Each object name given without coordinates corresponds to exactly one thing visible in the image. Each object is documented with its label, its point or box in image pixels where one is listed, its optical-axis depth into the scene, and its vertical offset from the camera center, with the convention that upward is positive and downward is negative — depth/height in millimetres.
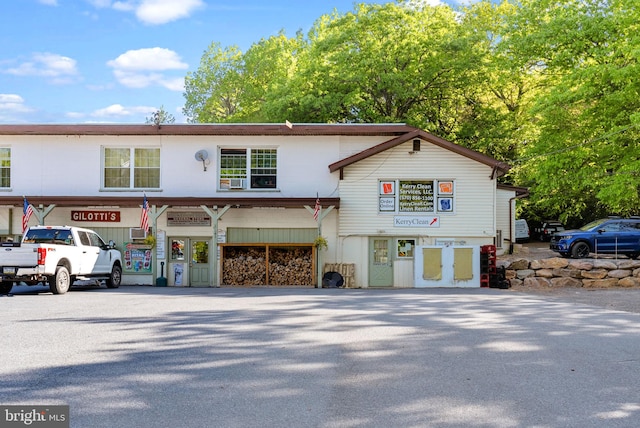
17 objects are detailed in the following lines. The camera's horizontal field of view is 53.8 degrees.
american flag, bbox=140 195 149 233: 23500 +980
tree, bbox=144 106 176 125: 70950 +14476
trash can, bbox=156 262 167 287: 24859 -1504
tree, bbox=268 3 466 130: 37344 +10341
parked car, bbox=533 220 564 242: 48156 +1179
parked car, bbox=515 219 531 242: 45312 +1038
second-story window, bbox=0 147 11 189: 26192 +3148
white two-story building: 25062 +2061
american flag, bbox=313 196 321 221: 23859 +1297
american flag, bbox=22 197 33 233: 22828 +1081
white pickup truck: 17484 -509
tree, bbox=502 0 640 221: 27234 +6564
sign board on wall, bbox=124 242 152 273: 25359 -634
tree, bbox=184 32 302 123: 51531 +14245
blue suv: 26516 +238
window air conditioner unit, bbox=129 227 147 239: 25406 +376
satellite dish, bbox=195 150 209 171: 25297 +3512
